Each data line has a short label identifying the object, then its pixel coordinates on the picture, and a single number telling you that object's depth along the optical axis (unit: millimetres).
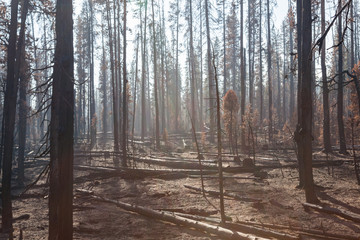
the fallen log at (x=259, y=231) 5490
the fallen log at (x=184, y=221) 5750
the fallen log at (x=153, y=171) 13352
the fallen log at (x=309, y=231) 5621
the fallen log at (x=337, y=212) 6461
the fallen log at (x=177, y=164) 14191
